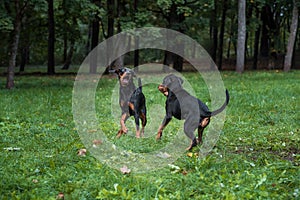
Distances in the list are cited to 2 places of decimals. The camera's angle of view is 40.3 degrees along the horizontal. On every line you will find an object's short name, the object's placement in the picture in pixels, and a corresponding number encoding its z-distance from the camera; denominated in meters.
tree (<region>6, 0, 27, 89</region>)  15.30
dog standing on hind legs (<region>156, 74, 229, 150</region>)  5.90
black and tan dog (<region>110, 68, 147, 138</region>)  6.48
